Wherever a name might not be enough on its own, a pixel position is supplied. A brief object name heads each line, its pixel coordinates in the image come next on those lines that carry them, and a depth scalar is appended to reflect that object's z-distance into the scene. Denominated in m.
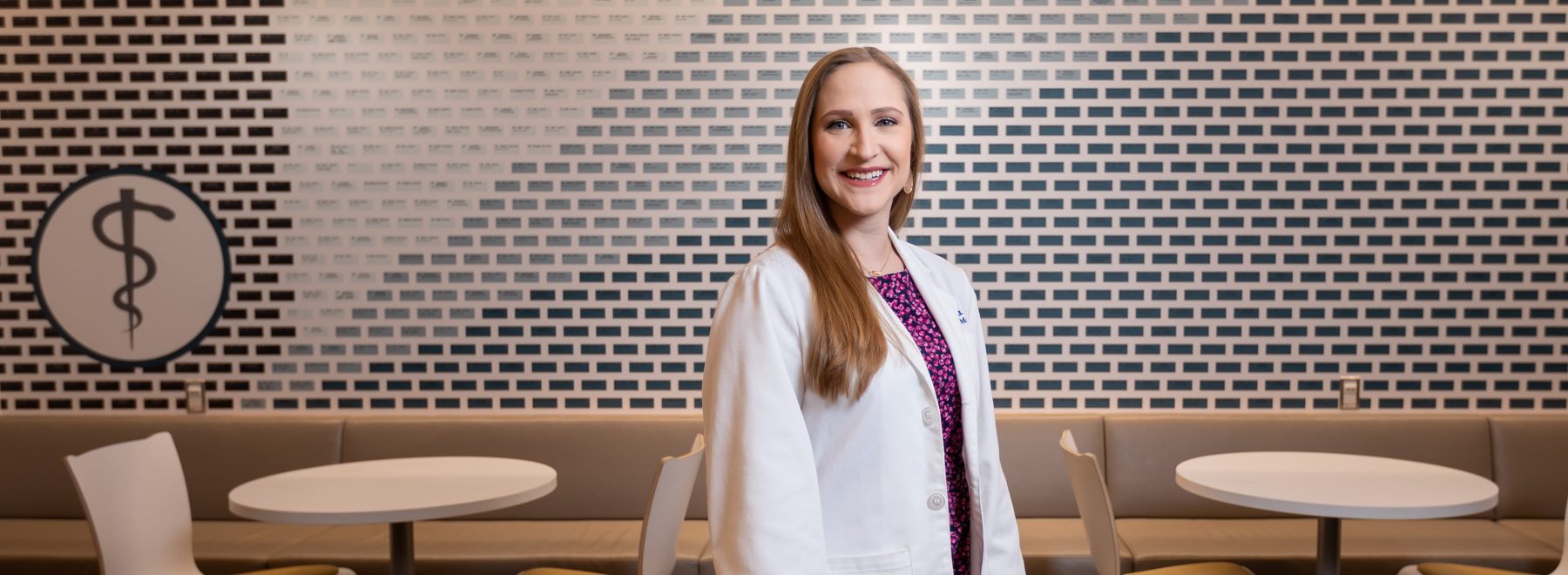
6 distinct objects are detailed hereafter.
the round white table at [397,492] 2.62
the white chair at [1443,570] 2.99
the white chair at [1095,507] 2.64
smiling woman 1.19
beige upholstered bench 3.58
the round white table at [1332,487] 2.60
